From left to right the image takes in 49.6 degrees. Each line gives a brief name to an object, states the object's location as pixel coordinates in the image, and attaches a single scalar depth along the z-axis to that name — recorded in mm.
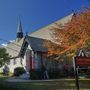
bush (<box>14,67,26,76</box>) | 16926
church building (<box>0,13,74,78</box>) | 15759
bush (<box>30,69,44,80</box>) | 14332
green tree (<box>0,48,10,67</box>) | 13799
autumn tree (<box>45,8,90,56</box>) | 10179
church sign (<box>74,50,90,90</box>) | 6016
